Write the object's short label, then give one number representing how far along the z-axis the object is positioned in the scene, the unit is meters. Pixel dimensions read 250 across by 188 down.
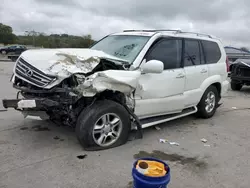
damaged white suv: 2.70
